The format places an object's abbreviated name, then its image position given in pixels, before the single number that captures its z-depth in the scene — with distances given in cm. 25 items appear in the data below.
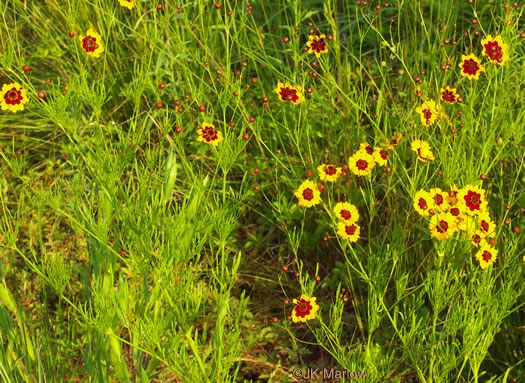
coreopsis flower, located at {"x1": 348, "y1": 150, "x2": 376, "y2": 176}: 155
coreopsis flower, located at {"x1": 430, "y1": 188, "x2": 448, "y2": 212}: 150
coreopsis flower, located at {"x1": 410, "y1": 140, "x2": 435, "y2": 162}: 154
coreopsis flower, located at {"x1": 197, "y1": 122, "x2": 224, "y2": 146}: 153
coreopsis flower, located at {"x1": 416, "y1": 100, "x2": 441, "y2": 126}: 155
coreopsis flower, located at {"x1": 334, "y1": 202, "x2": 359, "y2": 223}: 153
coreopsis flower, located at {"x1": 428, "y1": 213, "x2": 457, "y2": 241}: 147
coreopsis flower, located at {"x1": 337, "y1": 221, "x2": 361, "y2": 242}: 151
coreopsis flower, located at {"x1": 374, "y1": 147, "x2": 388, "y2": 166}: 155
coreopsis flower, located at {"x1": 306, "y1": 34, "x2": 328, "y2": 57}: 158
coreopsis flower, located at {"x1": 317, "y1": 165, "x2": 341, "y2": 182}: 157
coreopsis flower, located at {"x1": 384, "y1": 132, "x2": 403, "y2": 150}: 156
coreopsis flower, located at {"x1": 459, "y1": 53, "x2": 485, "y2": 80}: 156
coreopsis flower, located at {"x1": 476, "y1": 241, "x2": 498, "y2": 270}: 147
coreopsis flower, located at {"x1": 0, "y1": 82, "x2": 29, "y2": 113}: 149
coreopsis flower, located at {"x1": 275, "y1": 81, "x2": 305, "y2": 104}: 158
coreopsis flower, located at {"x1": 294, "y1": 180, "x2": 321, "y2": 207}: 155
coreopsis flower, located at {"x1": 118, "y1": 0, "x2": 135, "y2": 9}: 158
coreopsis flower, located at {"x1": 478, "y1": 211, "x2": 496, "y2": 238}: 149
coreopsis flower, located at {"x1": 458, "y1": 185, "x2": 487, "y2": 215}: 148
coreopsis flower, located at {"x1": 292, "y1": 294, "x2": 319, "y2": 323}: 148
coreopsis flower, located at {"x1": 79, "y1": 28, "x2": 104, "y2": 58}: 154
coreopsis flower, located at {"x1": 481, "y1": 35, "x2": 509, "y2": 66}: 153
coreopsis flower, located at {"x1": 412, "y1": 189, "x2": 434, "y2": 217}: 149
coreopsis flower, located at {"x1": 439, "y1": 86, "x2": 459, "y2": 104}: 160
